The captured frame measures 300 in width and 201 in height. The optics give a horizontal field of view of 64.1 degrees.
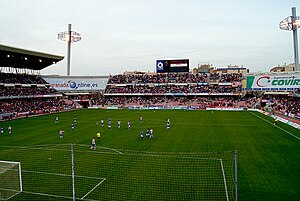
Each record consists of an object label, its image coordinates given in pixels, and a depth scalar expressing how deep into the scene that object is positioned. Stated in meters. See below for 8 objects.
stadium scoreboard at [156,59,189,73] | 68.31
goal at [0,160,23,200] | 11.92
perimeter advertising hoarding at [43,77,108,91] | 71.50
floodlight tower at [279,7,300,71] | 62.41
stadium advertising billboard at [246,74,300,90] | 59.91
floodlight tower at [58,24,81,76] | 74.00
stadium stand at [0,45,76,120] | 47.92
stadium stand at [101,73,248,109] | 68.31
